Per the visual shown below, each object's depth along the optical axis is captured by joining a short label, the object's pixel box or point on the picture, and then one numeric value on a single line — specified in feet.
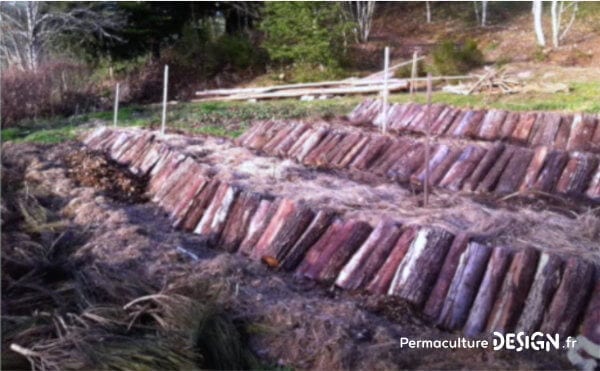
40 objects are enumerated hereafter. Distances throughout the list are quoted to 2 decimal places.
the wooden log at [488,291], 13.06
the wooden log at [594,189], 19.42
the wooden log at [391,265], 14.80
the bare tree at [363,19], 60.75
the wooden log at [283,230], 16.89
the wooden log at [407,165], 22.67
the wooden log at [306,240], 16.62
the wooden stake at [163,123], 31.19
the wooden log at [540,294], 12.66
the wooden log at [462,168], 21.36
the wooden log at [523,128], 25.75
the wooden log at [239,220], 18.34
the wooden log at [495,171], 20.75
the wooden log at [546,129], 25.04
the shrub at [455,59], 45.98
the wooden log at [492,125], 26.53
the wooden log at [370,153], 24.43
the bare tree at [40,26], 53.57
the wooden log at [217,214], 19.01
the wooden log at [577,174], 19.72
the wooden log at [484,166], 21.04
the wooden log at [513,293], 12.85
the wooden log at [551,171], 19.86
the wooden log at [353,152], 24.93
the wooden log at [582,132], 24.09
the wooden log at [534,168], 20.15
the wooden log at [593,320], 12.04
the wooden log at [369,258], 15.28
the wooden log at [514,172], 20.36
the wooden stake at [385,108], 28.22
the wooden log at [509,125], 26.24
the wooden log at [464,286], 13.42
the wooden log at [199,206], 20.08
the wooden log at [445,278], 13.78
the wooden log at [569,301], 12.39
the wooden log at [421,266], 14.24
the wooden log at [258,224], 17.83
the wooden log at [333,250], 15.87
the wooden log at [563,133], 24.60
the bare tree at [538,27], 38.99
